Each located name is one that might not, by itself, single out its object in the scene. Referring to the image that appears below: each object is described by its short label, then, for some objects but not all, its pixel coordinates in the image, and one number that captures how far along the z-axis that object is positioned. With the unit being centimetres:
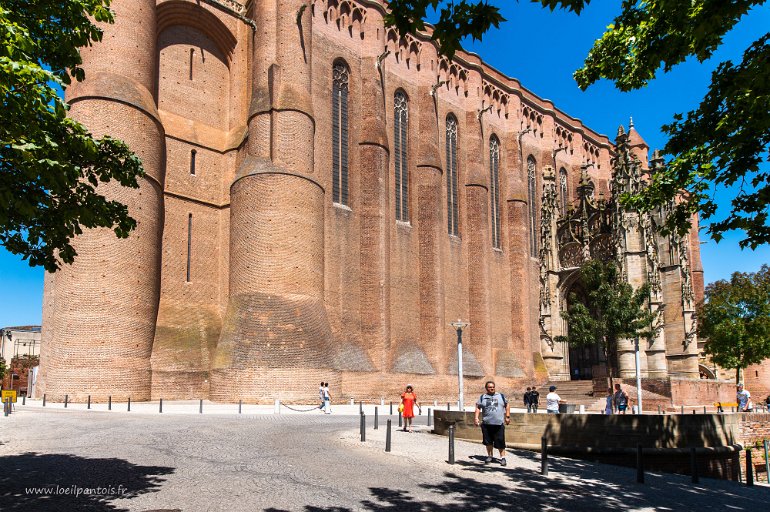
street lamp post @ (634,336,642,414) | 2586
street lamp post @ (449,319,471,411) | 2182
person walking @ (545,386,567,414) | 1903
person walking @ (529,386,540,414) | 2675
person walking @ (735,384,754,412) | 2539
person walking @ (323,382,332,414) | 2383
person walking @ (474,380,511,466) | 1080
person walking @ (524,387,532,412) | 2678
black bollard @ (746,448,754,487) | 1288
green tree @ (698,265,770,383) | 3966
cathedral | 2612
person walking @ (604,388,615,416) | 2181
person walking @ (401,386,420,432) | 1595
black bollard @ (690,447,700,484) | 1065
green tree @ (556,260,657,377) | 3253
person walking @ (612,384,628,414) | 2152
